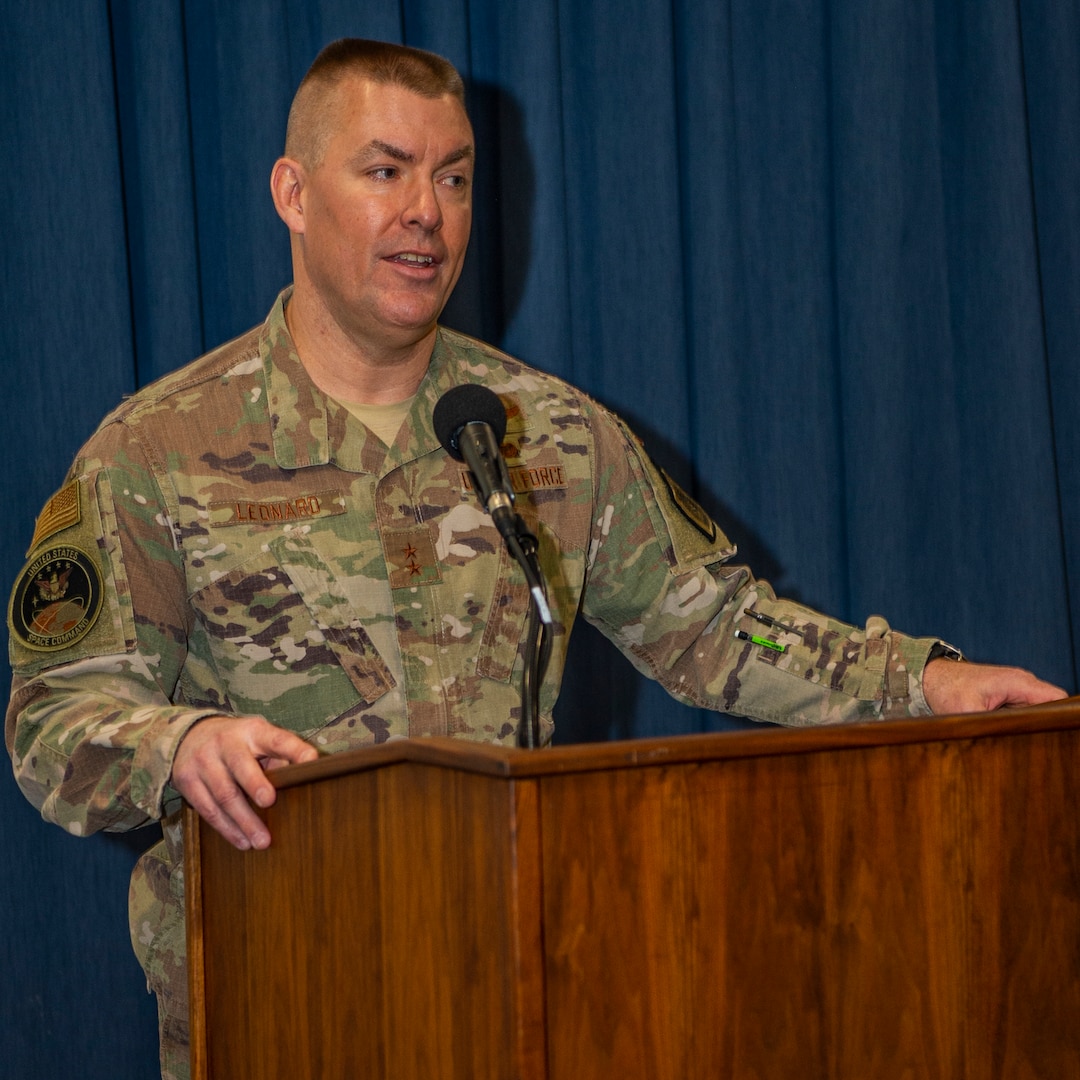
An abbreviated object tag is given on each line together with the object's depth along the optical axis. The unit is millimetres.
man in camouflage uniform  4619
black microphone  4346
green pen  4726
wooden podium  4136
